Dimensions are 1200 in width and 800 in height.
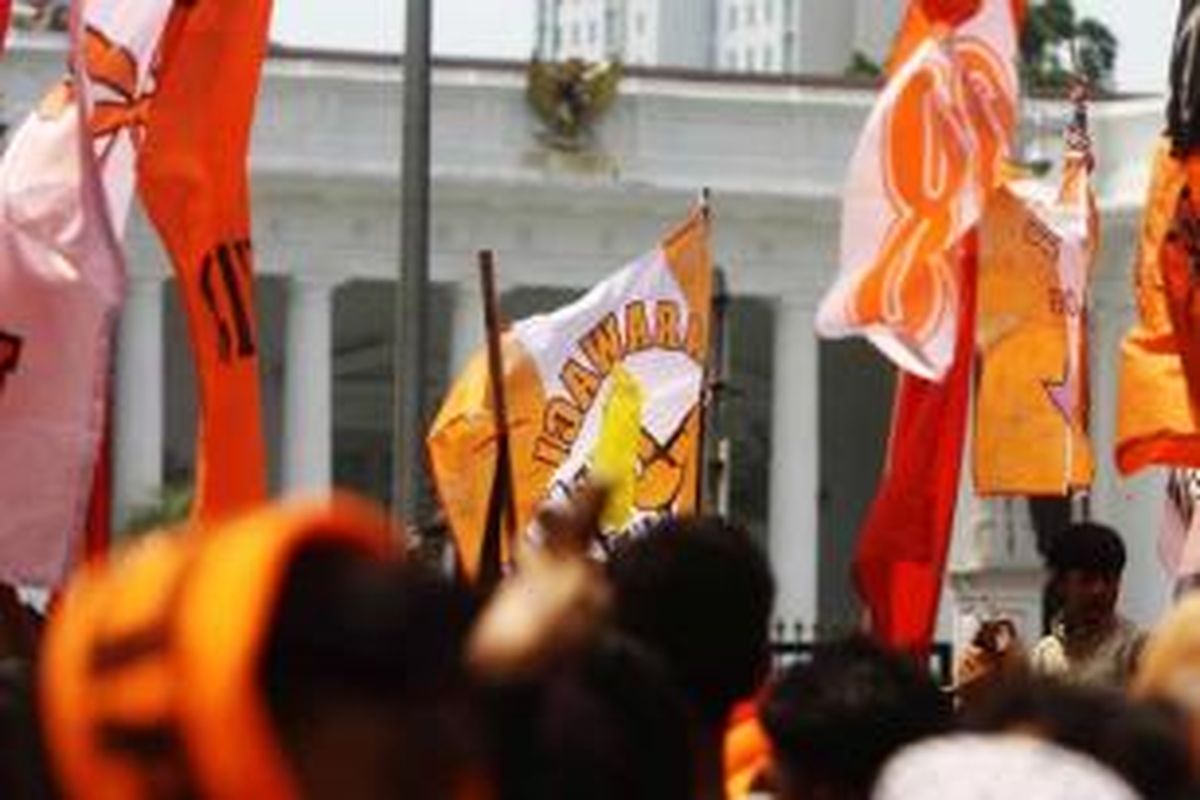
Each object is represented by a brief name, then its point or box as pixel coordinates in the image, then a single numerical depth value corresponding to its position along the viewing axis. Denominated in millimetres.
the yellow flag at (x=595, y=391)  16906
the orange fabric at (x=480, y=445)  16758
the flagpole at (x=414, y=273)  18891
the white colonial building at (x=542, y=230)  68000
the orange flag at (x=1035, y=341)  16797
